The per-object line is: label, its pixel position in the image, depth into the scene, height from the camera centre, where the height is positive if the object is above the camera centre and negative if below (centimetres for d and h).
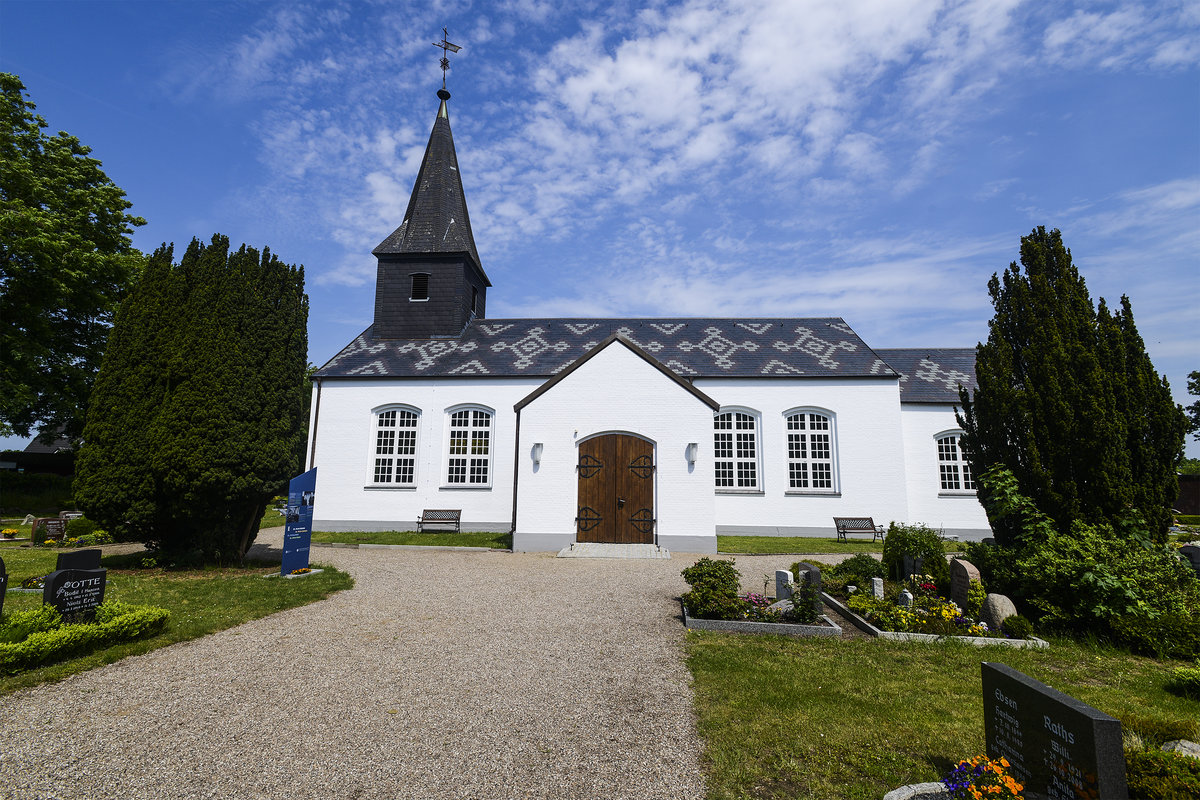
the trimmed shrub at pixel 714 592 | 806 -155
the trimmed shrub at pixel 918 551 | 966 -116
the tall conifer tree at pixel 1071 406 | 863 +133
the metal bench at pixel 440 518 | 1917 -111
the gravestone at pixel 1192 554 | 883 -104
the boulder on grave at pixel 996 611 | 743 -164
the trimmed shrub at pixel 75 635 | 564 -166
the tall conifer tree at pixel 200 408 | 1072 +154
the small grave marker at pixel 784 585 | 909 -159
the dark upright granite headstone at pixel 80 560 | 745 -102
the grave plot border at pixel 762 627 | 759 -193
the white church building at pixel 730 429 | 1959 +206
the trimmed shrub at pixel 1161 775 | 311 -164
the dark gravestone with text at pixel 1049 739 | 291 -144
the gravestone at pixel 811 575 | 880 -138
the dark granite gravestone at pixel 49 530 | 1600 -133
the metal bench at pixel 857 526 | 1825 -129
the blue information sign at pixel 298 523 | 1116 -78
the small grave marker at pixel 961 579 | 827 -137
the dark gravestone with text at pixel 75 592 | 651 -129
